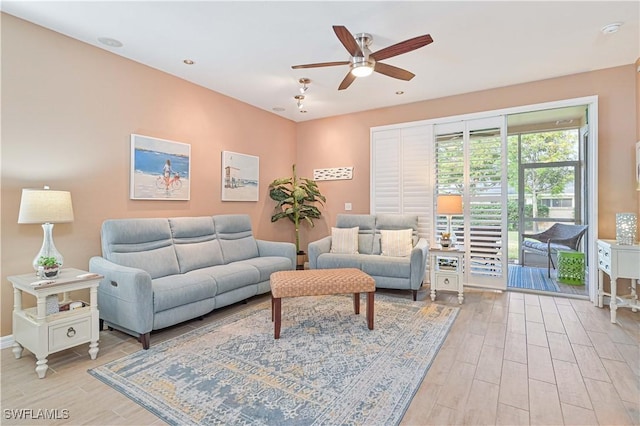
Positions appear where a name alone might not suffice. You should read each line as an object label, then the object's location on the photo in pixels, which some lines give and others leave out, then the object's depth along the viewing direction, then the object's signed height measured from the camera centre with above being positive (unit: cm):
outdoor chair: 532 -45
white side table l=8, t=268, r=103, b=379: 228 -82
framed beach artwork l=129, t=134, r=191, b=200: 356 +54
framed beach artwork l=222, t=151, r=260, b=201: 470 +59
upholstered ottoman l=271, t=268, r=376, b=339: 283 -66
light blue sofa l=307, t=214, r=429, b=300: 396 -57
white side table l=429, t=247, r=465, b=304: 394 -70
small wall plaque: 562 +75
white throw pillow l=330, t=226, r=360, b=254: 470 -40
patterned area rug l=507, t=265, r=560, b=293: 464 -103
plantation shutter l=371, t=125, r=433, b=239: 484 +67
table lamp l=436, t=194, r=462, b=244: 406 +13
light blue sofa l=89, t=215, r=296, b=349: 267 -59
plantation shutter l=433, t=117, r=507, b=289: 435 +38
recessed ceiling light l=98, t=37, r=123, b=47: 308 +171
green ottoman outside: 485 -82
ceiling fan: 253 +142
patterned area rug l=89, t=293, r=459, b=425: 184 -113
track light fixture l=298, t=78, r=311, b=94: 407 +174
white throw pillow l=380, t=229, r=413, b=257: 440 -39
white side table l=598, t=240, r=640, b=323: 310 -50
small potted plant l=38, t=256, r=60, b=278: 248 -41
